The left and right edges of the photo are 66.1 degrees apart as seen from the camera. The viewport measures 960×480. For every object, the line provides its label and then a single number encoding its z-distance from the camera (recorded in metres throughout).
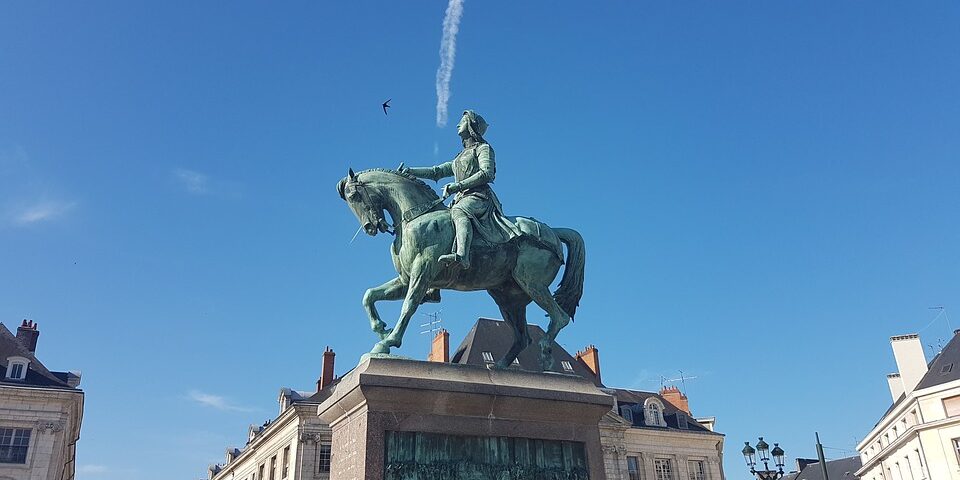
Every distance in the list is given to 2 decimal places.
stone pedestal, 8.12
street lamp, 20.62
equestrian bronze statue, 9.34
